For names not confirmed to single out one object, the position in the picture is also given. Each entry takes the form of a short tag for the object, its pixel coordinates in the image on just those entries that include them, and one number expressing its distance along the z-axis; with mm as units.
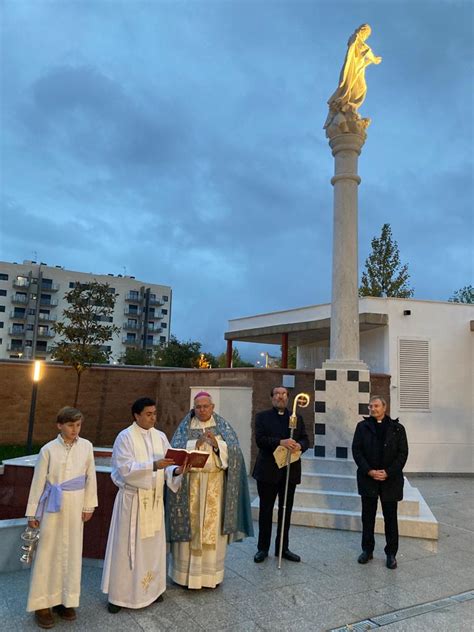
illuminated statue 8195
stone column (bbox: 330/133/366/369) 7773
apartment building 59219
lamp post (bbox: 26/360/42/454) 9681
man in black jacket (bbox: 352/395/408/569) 5059
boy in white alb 3527
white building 11945
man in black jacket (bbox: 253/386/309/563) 5090
